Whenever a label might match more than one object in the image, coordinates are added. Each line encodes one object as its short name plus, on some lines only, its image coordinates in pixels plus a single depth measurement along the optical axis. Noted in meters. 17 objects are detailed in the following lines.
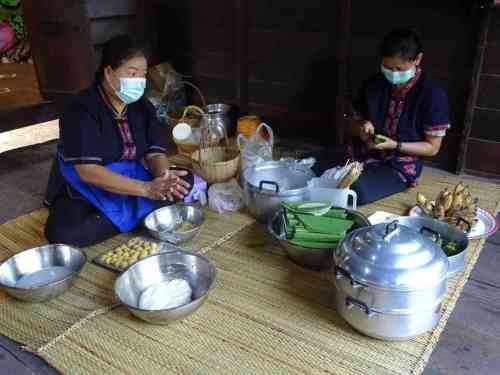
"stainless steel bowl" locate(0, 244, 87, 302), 1.68
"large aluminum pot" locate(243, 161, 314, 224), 2.06
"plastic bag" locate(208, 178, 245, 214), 2.37
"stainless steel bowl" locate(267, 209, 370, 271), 1.75
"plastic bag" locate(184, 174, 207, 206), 2.44
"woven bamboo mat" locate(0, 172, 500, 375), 1.42
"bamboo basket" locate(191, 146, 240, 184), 2.52
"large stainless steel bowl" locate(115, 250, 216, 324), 1.54
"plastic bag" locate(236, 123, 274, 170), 2.58
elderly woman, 1.97
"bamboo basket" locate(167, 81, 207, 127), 3.28
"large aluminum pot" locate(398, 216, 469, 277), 1.67
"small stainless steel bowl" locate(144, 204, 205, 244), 2.04
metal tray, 1.84
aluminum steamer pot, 1.35
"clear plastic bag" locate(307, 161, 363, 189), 2.15
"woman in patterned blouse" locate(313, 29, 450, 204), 2.18
